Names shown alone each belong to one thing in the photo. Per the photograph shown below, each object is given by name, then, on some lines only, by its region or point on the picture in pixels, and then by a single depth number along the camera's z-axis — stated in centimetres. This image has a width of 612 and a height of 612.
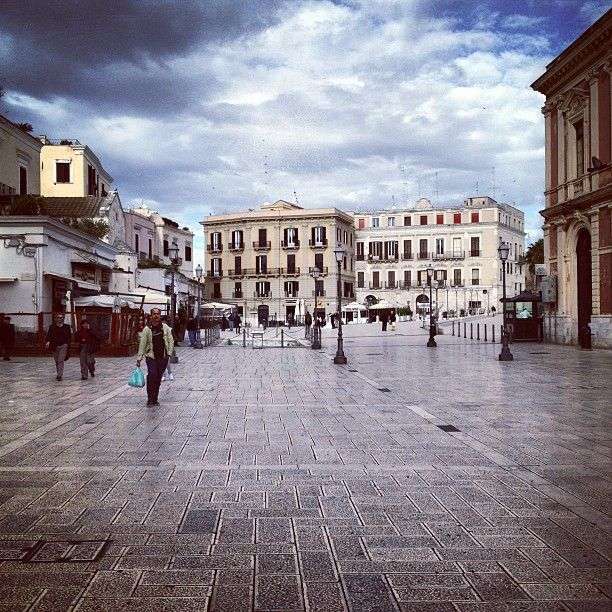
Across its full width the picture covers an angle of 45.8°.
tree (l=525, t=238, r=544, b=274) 6055
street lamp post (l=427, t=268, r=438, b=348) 3017
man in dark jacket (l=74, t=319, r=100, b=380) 1641
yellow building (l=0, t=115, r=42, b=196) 3378
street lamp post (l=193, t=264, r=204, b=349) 3150
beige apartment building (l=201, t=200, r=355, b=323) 7781
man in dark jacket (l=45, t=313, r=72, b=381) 1630
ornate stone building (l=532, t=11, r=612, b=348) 2566
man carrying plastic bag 1184
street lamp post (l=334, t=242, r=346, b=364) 2164
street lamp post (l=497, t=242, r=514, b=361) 2146
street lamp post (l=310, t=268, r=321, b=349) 3088
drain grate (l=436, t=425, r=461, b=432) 930
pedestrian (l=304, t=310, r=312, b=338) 4233
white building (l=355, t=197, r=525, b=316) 7769
